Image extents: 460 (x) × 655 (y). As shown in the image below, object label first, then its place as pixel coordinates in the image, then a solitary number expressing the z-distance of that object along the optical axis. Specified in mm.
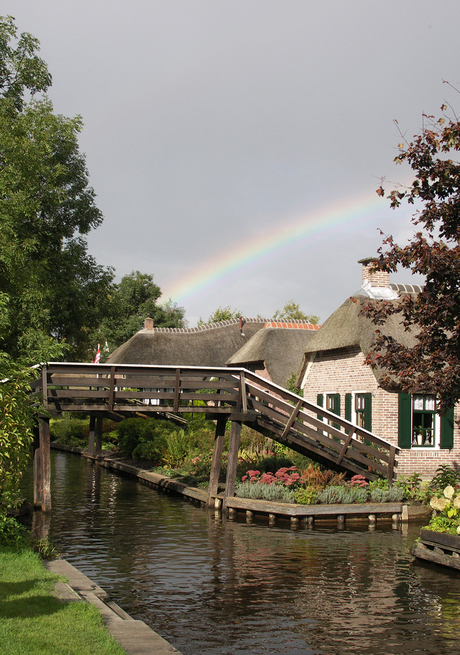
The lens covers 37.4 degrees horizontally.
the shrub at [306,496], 16625
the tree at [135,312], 62719
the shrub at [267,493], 16981
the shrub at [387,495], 17125
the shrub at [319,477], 17494
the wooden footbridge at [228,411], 16688
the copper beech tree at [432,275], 10820
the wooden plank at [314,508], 15883
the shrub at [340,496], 16719
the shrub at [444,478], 16250
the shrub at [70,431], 38875
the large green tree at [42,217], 18969
